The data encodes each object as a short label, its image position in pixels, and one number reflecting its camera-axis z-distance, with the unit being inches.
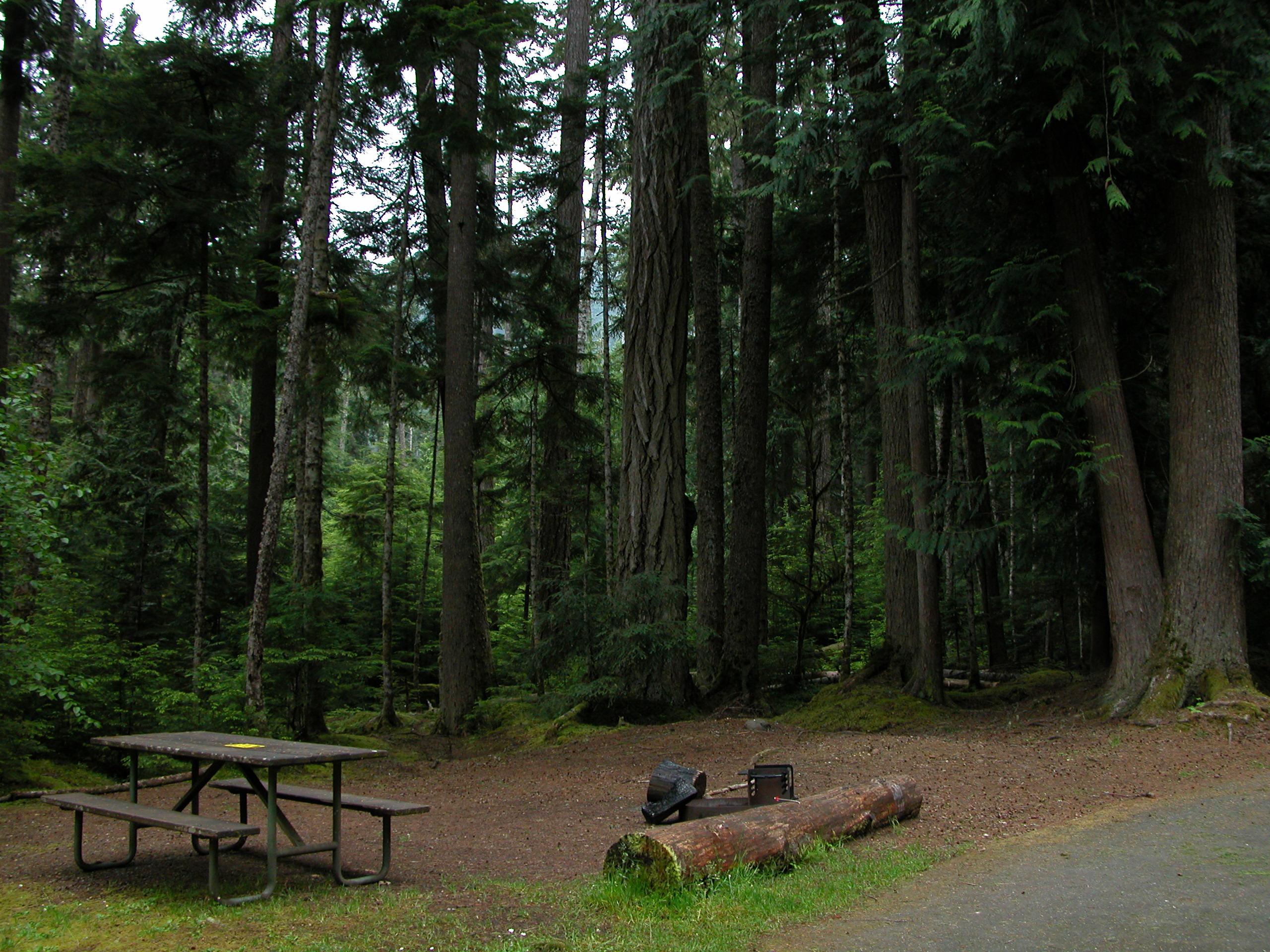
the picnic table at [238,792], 194.4
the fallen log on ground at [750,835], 190.1
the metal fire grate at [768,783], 246.2
